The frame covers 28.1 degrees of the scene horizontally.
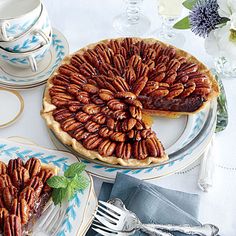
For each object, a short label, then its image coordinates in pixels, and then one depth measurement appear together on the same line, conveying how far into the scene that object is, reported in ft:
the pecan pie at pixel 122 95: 3.14
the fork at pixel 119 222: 2.81
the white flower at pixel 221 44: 3.21
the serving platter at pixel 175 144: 3.14
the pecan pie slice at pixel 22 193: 2.61
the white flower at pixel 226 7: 3.10
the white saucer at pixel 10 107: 3.54
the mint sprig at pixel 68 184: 2.77
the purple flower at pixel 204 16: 3.31
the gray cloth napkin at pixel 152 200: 2.93
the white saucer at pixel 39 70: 3.83
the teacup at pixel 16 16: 3.57
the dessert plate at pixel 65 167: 2.71
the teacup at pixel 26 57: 3.77
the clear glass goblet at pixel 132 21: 4.31
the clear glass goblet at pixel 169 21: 3.96
